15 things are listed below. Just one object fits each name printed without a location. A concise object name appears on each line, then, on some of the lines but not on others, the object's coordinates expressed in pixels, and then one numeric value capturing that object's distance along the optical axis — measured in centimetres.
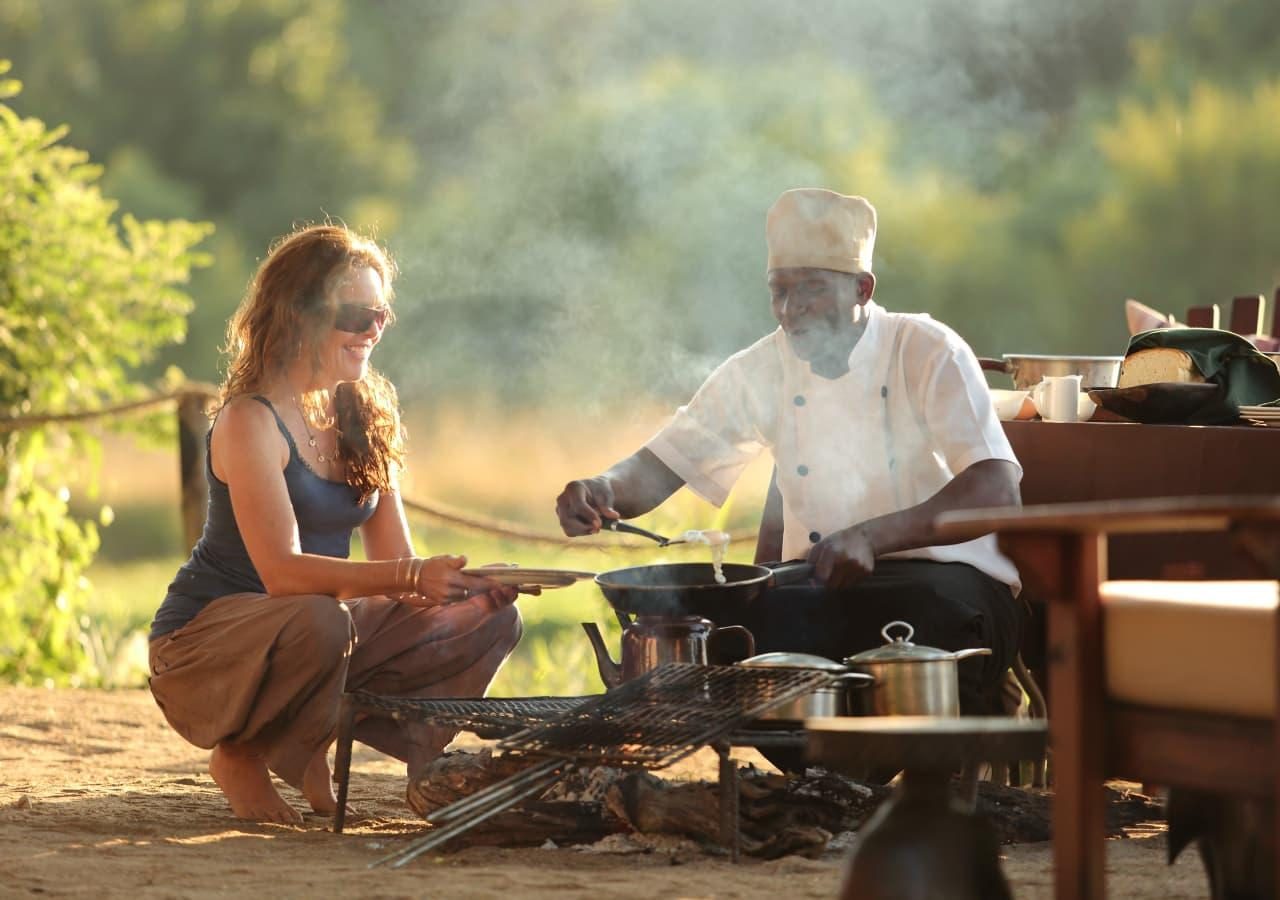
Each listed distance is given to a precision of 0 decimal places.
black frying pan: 771
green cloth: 930
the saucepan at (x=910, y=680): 732
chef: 865
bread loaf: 948
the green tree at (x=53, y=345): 1526
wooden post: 1480
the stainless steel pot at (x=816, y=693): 718
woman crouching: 815
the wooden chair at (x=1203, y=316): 1158
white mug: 987
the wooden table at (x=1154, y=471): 902
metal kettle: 766
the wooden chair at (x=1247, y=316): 1243
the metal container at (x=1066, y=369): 1037
